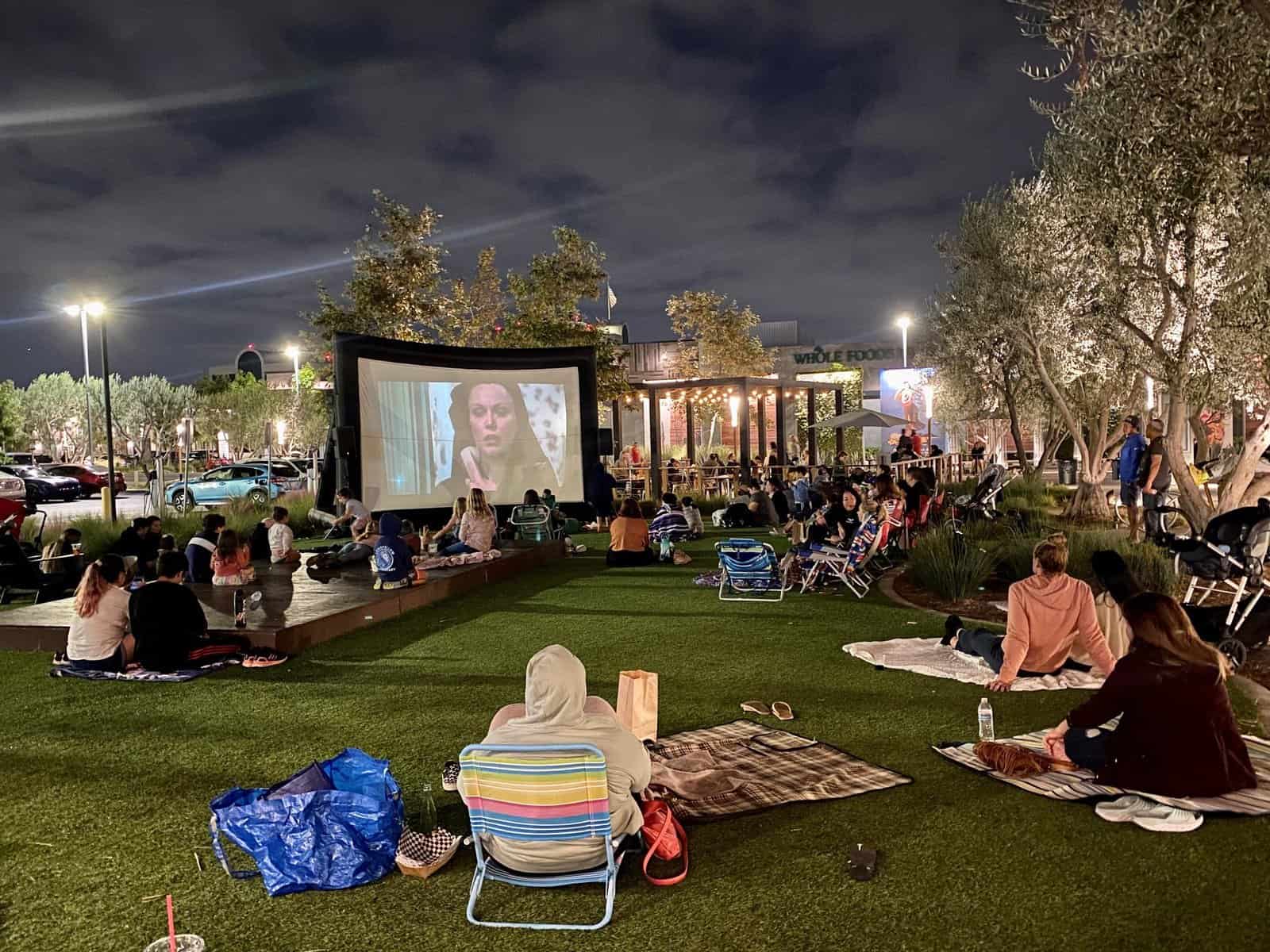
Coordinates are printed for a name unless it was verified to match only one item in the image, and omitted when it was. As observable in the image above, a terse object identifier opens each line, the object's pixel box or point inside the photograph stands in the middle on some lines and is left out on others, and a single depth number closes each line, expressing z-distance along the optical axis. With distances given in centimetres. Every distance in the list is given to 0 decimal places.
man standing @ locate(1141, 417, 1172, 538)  1174
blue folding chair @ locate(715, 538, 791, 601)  980
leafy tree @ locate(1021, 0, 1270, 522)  730
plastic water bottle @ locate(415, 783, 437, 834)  397
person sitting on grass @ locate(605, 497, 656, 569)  1279
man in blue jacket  1255
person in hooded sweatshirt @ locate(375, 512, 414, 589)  978
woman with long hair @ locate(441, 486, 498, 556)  1215
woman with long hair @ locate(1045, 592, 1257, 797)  372
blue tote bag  351
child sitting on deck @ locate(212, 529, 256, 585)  988
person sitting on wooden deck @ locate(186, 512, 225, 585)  1036
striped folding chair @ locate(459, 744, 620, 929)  306
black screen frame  1695
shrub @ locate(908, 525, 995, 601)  908
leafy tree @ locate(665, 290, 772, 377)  3456
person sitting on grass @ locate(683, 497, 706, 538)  1580
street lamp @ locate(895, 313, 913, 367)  2813
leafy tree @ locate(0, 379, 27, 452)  4750
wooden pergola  2228
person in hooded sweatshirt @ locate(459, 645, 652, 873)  326
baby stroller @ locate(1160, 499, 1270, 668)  642
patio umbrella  2270
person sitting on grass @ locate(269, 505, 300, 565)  1208
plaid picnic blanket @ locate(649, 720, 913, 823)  418
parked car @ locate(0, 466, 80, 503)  3069
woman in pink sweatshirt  575
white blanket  588
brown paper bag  499
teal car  2484
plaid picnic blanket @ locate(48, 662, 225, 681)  685
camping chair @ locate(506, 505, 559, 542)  1470
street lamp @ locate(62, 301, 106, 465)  1947
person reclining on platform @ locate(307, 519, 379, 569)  1189
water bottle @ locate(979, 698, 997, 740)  482
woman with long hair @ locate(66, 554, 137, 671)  692
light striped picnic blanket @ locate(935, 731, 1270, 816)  378
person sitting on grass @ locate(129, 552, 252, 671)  698
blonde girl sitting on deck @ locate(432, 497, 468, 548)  1275
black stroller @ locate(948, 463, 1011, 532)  1392
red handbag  356
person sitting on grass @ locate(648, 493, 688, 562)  1290
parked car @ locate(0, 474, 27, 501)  2108
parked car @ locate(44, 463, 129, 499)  3319
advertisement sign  2817
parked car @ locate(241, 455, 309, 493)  2606
